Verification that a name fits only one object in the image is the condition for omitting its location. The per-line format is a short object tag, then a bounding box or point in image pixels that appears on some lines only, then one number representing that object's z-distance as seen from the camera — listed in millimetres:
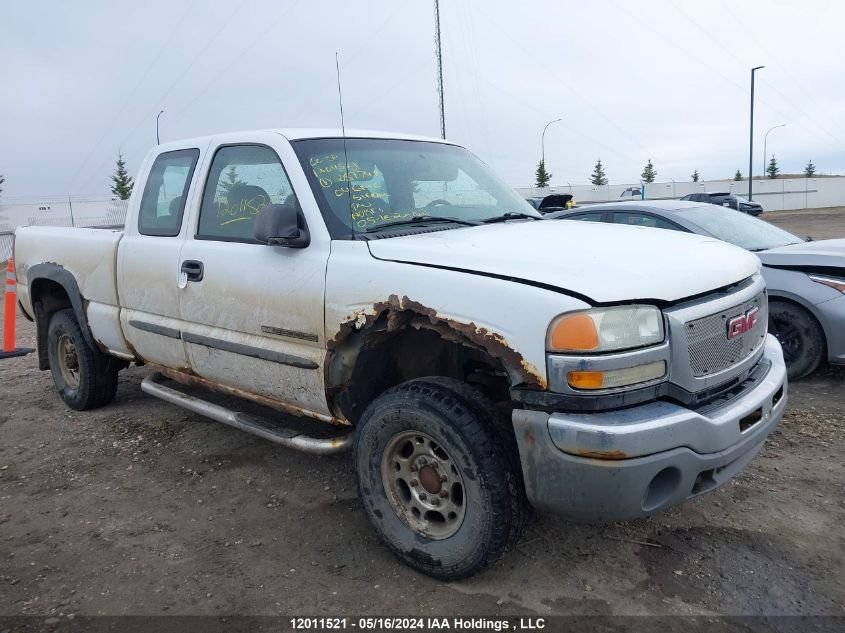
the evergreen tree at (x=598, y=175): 85375
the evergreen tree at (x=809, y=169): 92856
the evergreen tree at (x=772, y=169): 96375
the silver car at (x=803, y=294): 5266
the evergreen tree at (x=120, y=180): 55612
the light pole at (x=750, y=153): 37562
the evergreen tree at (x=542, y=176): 73375
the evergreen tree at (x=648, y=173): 81688
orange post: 6531
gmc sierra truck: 2471
